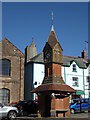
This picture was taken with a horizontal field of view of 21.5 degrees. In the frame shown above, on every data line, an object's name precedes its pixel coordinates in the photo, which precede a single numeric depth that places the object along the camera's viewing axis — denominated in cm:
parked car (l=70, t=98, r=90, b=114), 2635
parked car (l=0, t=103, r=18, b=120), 1925
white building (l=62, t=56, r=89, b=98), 3842
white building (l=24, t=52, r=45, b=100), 3528
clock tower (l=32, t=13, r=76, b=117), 1964
